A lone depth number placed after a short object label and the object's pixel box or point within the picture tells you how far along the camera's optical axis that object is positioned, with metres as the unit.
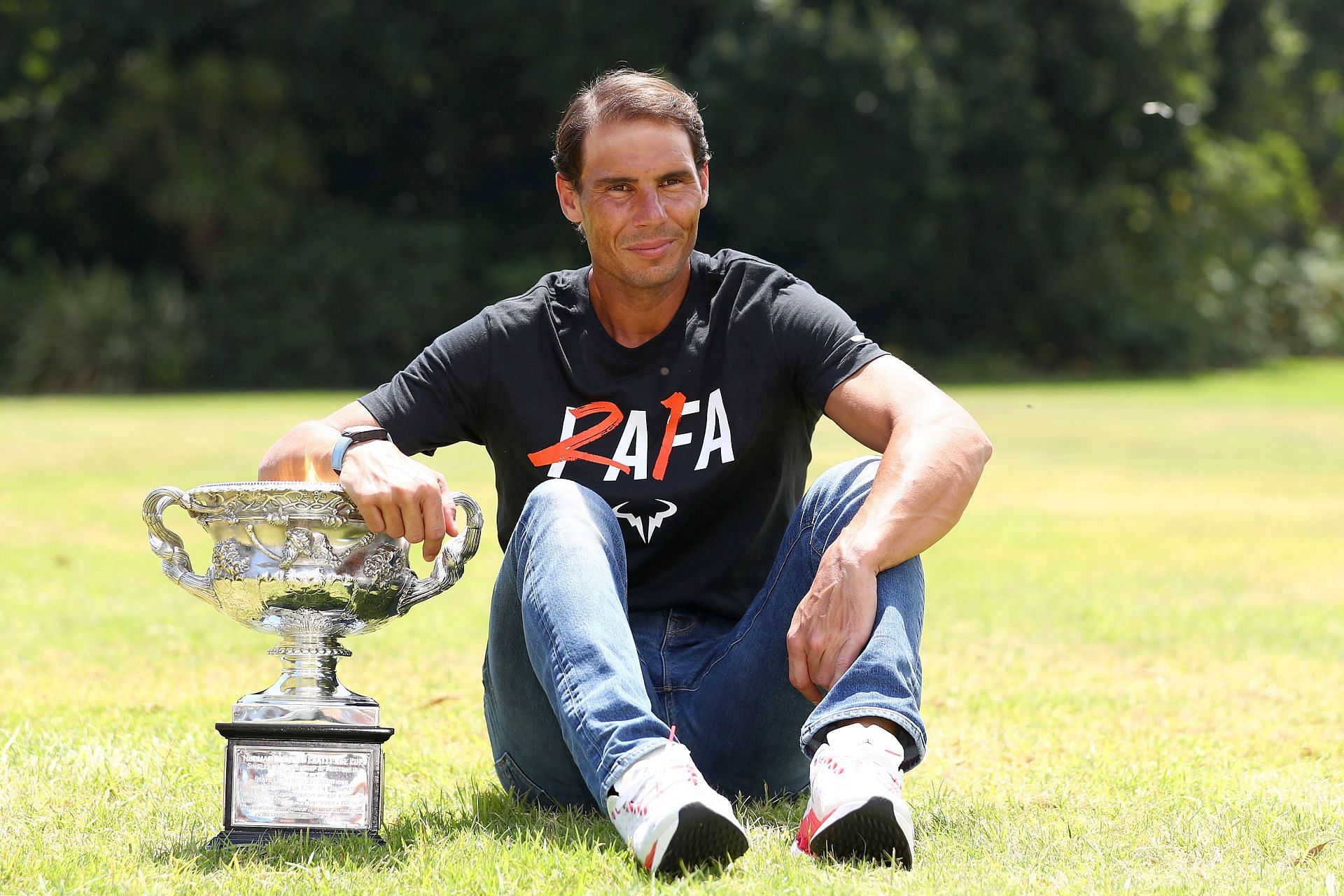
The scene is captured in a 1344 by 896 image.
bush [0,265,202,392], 23.14
